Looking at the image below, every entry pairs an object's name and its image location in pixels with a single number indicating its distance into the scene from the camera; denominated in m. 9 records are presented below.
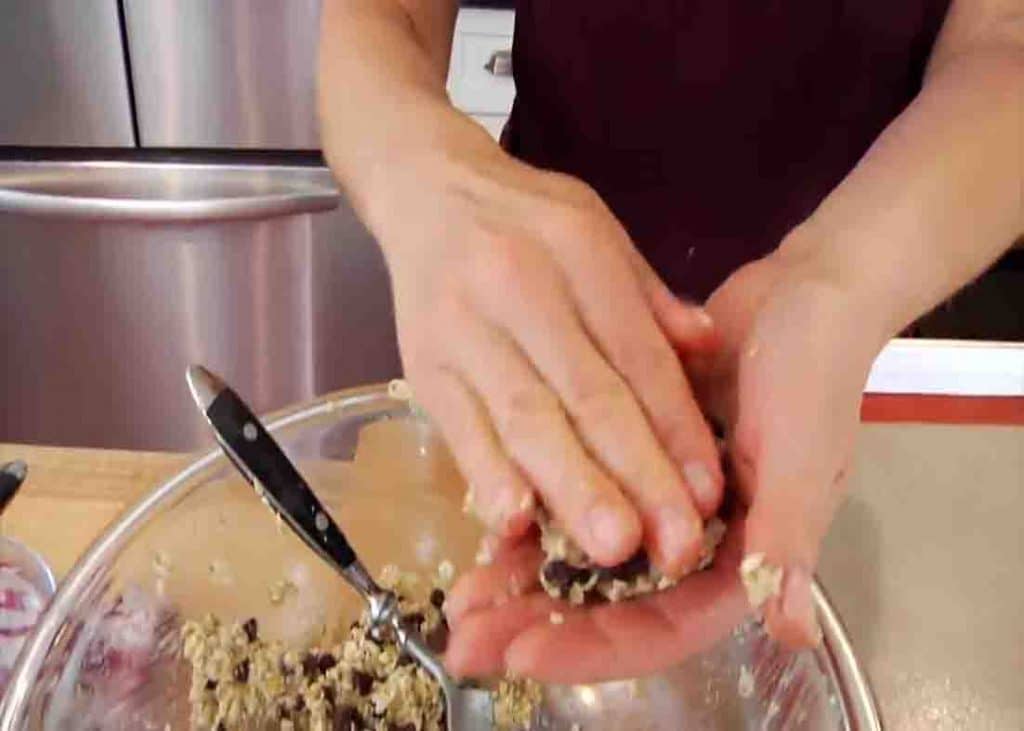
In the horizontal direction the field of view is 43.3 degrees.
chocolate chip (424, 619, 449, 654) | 0.68
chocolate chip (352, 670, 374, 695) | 0.66
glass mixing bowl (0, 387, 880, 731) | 0.61
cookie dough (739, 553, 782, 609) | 0.46
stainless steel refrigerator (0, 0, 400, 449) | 1.25
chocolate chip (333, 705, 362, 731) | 0.66
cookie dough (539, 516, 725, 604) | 0.51
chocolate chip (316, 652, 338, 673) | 0.67
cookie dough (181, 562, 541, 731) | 0.65
